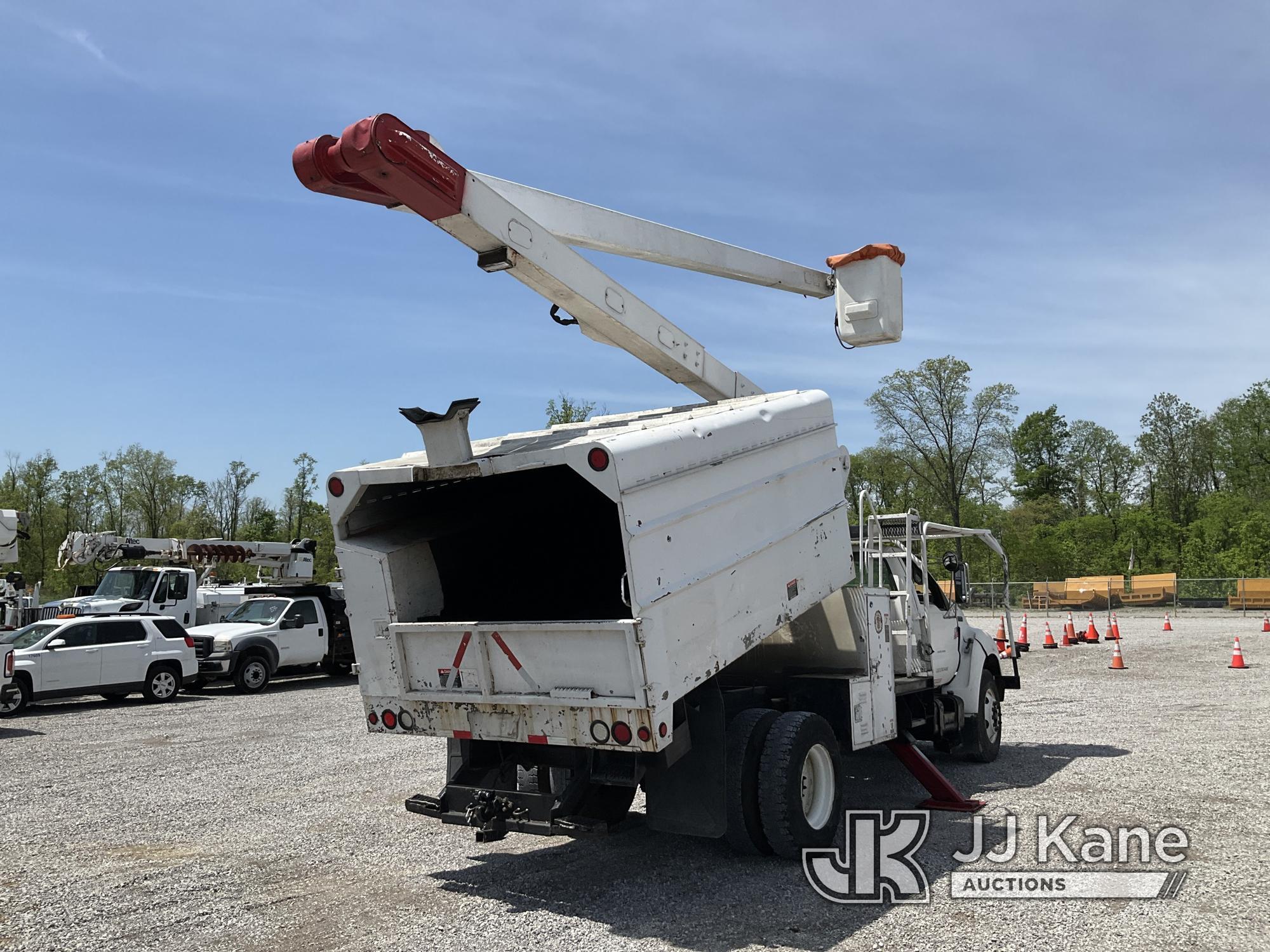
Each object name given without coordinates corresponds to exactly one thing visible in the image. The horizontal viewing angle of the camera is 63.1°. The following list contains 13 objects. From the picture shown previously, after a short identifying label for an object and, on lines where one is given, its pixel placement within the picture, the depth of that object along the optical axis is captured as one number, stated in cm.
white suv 1666
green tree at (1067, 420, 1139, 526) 7050
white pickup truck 1997
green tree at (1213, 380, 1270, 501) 6091
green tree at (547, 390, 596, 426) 3884
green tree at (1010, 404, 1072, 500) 7556
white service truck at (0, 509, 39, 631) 2014
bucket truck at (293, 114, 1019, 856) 584
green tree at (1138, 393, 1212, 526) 6612
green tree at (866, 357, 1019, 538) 5775
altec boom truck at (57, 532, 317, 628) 2222
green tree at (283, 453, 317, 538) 6925
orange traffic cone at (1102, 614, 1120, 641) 2379
